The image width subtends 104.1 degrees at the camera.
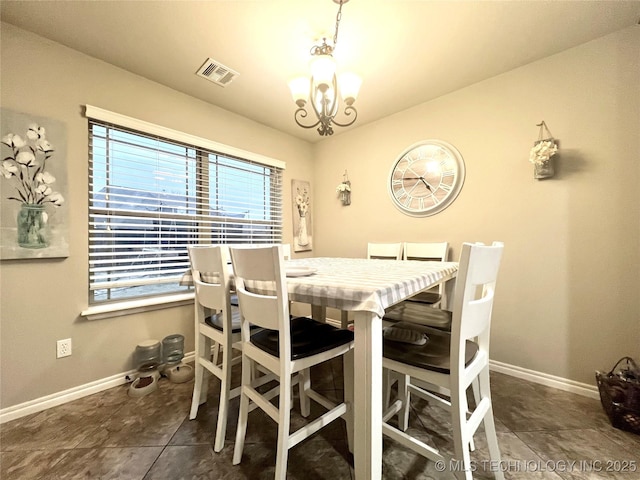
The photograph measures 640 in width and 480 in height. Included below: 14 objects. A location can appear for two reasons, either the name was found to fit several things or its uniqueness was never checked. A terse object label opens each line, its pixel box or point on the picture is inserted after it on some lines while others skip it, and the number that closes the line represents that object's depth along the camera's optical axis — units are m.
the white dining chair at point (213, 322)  1.25
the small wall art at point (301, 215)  3.21
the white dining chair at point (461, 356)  0.88
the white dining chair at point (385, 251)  2.46
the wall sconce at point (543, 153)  1.73
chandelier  1.41
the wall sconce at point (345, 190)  2.99
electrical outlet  1.66
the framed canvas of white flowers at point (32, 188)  1.48
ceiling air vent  1.91
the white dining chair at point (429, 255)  1.92
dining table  0.80
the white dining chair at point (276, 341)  0.93
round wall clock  2.27
